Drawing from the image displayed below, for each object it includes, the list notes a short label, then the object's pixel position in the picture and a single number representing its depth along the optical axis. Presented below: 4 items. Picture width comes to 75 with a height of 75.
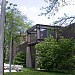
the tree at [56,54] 9.91
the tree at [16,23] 9.32
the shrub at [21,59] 15.49
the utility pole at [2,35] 3.81
